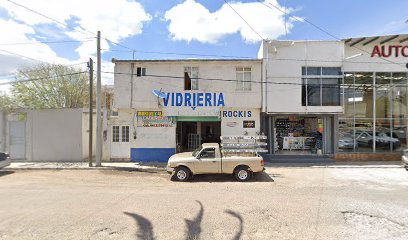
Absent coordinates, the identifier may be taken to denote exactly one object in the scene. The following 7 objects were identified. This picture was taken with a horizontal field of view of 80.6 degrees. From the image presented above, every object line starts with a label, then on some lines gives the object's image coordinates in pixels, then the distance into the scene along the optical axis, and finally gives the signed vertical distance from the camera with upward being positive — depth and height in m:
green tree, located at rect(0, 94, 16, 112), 17.00 +1.68
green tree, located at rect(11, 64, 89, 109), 17.72 +2.85
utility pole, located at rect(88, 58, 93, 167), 12.77 +0.84
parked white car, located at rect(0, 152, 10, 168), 11.84 -1.75
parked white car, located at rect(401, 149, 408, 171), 11.37 -1.67
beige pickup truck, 9.80 -1.65
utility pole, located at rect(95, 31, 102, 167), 12.91 +0.73
